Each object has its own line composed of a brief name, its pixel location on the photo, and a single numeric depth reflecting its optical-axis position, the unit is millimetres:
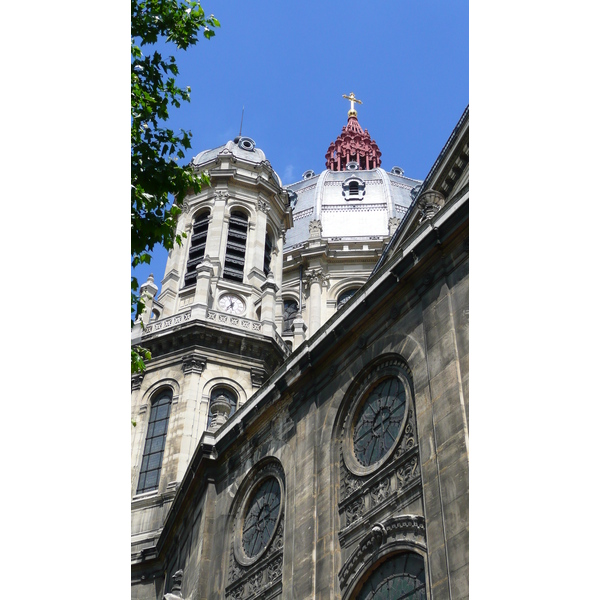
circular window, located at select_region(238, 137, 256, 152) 44522
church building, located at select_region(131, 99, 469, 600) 16156
